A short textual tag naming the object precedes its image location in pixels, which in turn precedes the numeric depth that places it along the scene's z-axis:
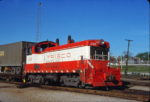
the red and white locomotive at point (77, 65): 11.80
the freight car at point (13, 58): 19.16
